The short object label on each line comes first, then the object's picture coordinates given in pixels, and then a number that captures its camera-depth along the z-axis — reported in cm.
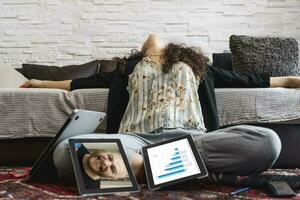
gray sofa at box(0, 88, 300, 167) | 170
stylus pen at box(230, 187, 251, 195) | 126
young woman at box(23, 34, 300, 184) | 135
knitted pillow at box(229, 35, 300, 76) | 224
